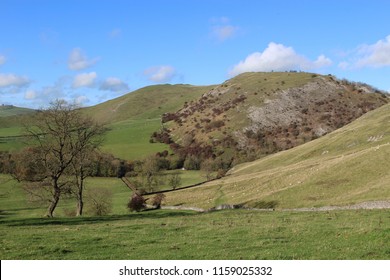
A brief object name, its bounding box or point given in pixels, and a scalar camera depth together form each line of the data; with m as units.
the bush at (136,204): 65.38
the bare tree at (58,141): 48.69
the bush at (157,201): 70.06
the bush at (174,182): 101.38
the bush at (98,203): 60.67
